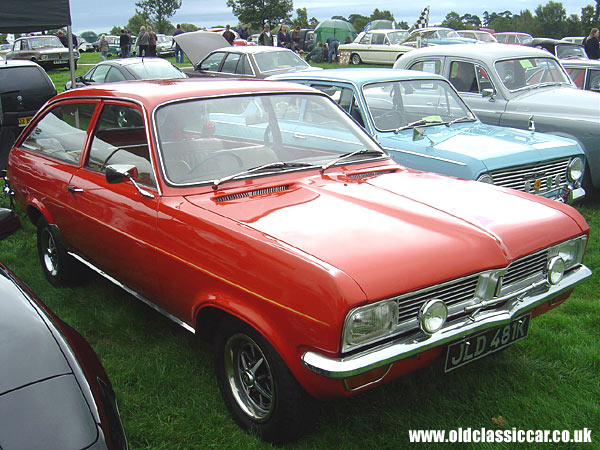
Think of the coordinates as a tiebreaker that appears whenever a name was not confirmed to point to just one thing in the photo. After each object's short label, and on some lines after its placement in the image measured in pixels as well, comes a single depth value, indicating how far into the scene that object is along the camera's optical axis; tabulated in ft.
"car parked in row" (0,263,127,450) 6.11
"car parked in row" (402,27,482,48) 75.18
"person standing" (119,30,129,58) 83.05
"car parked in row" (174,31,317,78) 40.50
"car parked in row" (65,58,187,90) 40.04
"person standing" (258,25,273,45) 72.23
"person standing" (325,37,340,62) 86.33
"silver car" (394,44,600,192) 21.99
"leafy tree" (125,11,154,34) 240.94
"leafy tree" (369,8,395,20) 246.97
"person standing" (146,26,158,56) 75.97
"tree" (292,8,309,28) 191.85
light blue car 16.92
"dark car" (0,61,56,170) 26.07
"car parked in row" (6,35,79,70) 82.94
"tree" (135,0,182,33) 243.19
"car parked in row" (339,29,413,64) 78.01
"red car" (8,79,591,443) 7.79
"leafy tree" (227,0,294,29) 174.60
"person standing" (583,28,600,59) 47.20
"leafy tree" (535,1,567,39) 166.30
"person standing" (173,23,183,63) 92.12
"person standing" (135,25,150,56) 75.56
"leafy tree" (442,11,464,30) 188.14
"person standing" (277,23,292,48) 80.62
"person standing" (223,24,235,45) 70.85
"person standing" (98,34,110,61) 98.43
